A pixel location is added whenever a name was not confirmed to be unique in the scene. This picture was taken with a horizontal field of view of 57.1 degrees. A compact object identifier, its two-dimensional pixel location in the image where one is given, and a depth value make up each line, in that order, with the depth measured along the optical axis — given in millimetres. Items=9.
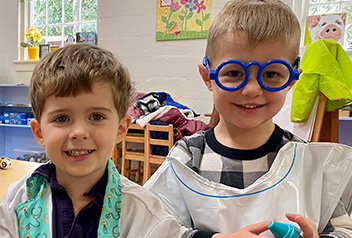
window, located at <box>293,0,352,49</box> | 3016
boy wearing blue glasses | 779
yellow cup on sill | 4565
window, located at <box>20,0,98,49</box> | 4406
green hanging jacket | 1757
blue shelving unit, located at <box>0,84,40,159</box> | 4707
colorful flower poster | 3471
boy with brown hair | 740
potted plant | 4512
